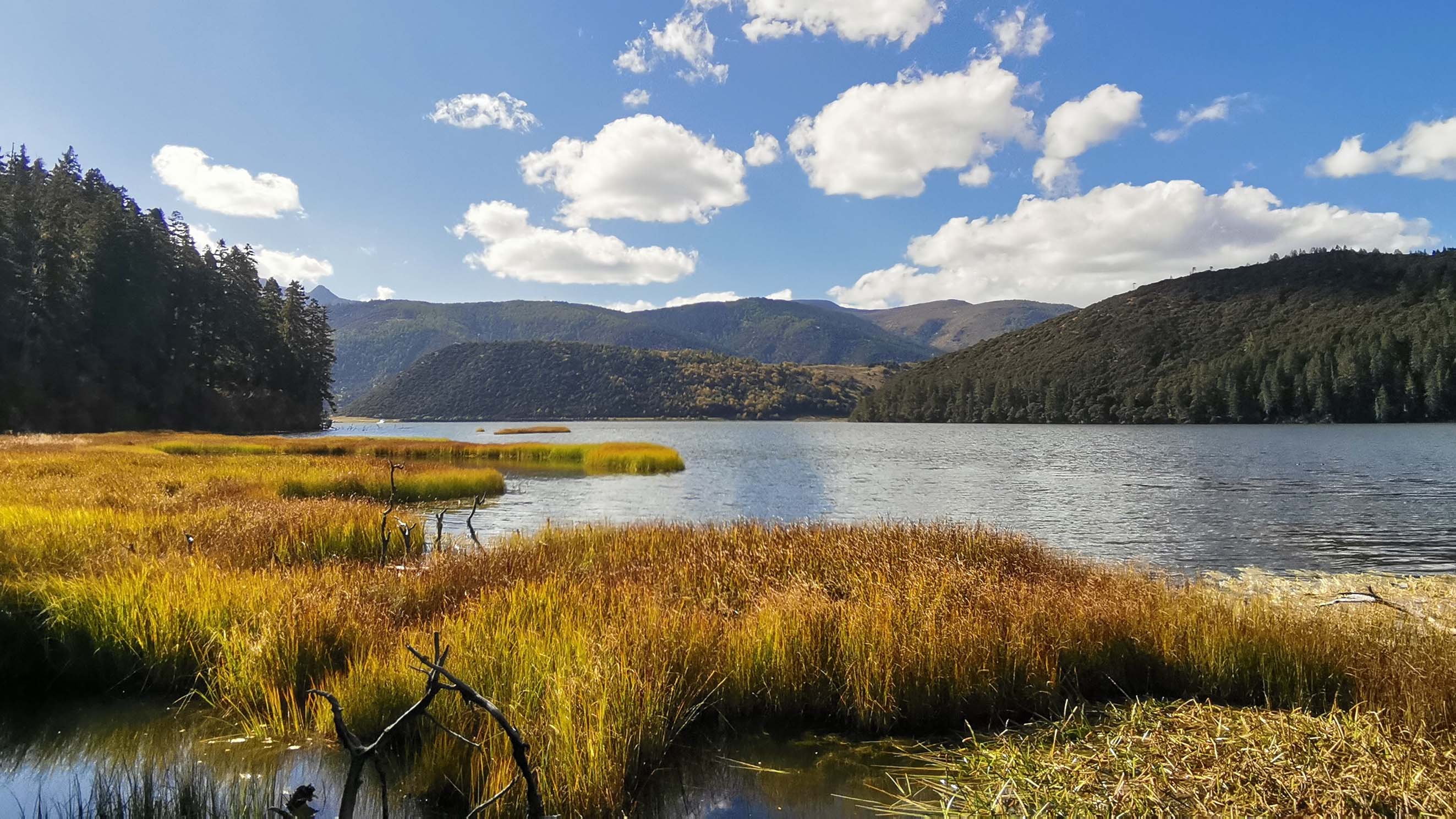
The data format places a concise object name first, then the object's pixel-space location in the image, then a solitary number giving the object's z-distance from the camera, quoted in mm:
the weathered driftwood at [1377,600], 8589
